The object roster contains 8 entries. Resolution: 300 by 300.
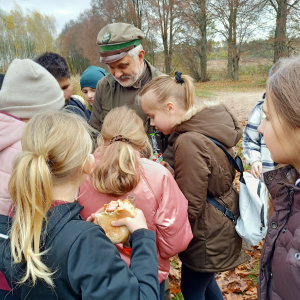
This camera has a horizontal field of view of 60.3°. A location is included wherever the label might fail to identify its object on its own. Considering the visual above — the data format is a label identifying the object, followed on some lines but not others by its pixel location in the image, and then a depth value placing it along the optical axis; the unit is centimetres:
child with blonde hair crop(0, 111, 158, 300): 107
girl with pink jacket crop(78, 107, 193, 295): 150
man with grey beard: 270
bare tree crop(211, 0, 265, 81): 2433
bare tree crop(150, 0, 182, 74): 2780
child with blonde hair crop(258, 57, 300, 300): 108
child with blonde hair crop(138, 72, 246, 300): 182
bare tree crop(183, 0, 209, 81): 2781
